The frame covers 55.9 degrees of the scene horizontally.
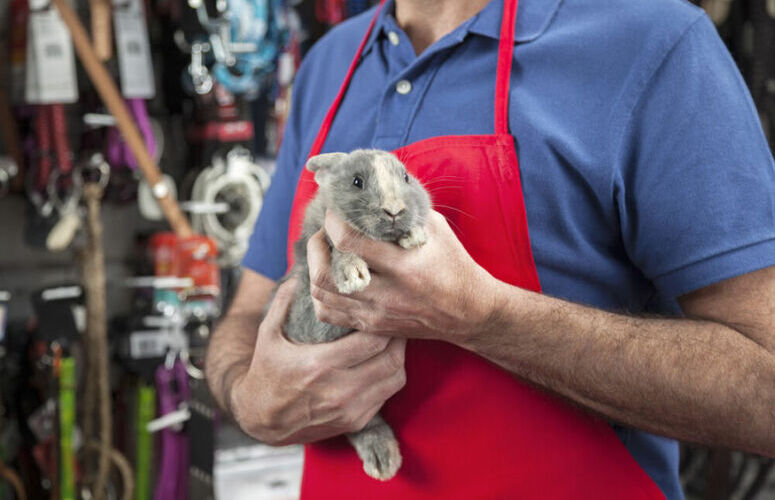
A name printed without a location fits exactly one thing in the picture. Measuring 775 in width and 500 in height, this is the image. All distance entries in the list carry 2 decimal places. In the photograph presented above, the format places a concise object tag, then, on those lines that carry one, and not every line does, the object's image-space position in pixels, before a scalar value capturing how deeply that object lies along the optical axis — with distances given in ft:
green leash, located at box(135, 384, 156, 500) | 9.08
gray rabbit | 2.97
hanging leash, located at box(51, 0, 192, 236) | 8.00
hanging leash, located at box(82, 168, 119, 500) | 8.31
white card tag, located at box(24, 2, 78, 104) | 8.20
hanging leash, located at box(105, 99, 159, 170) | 9.02
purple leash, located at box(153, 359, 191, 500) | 9.05
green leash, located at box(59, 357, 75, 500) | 7.96
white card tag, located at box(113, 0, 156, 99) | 8.79
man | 3.06
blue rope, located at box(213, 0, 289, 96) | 9.00
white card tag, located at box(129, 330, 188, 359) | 8.97
